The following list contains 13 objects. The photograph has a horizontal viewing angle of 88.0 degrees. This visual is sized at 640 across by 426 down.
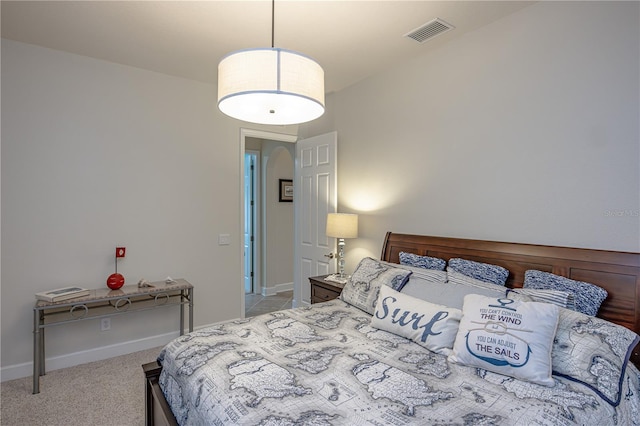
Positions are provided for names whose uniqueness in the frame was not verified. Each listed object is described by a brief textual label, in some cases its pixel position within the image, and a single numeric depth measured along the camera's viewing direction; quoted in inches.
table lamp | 133.8
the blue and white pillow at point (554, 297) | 69.7
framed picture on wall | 216.5
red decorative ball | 119.3
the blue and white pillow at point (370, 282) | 94.3
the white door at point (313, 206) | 150.8
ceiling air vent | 98.3
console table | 103.1
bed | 49.1
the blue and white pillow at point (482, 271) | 88.8
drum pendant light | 61.7
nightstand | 123.7
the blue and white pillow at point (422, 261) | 104.7
